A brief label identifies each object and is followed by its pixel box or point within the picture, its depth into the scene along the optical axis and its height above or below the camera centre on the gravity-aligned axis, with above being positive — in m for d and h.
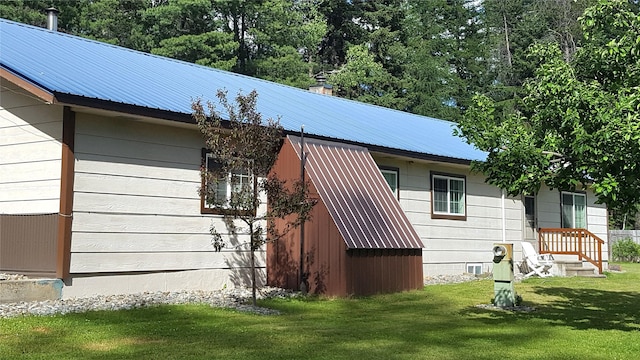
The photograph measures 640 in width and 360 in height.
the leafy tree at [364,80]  39.91 +9.59
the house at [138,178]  10.55 +1.04
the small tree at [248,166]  10.05 +1.11
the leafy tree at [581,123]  8.27 +1.59
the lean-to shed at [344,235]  12.20 +0.12
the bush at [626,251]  29.97 -0.27
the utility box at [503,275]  11.52 -0.53
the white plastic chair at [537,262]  18.12 -0.49
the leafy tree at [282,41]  36.47 +11.27
